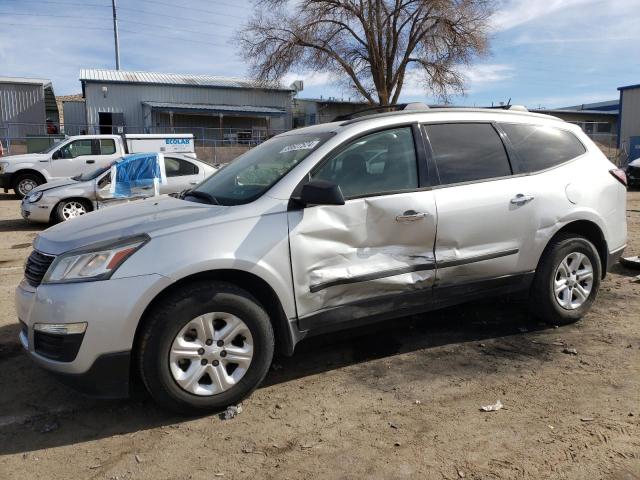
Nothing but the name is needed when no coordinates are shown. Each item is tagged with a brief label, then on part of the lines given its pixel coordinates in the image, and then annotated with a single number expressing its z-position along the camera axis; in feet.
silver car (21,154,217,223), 33.68
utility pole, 149.59
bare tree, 98.48
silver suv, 9.76
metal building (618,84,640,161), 117.39
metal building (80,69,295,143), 117.80
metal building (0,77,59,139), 108.78
